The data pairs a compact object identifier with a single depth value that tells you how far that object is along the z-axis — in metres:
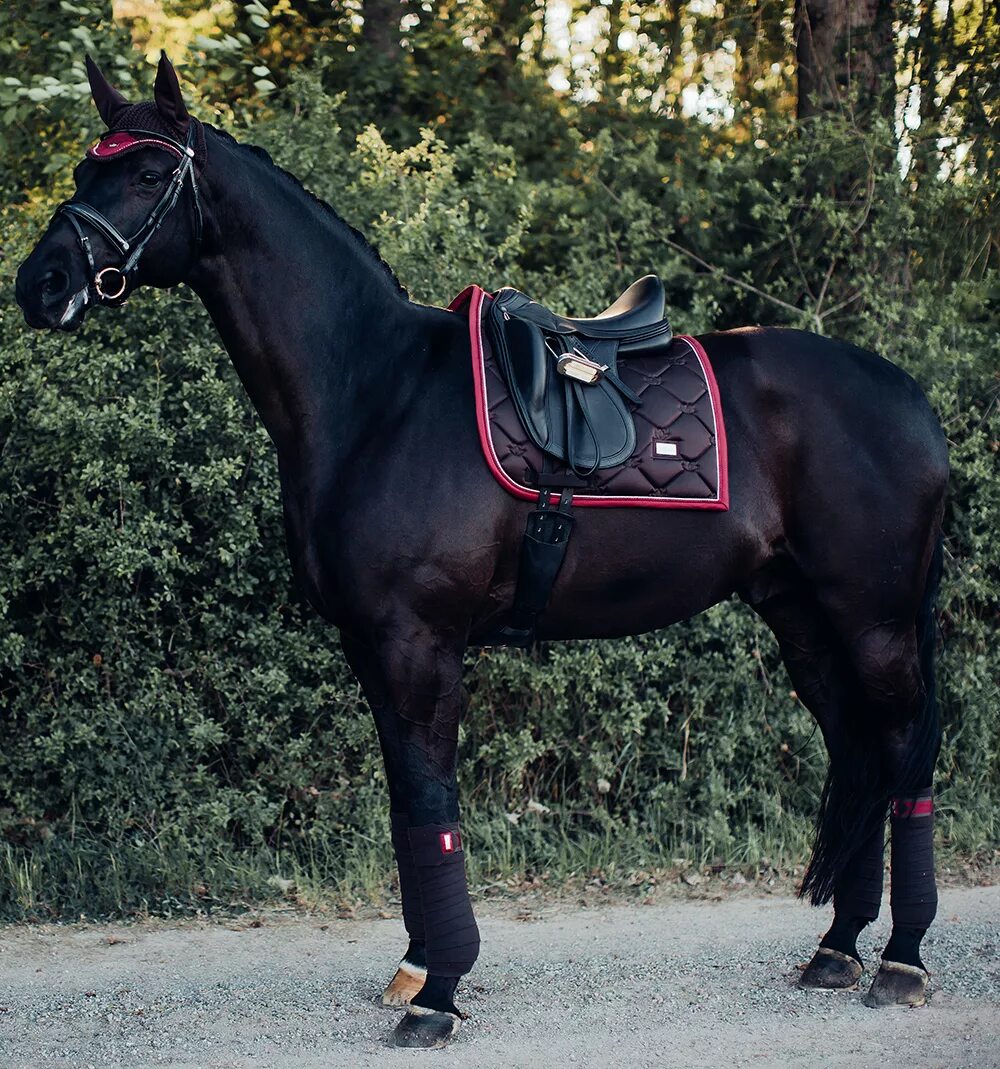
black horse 3.55
